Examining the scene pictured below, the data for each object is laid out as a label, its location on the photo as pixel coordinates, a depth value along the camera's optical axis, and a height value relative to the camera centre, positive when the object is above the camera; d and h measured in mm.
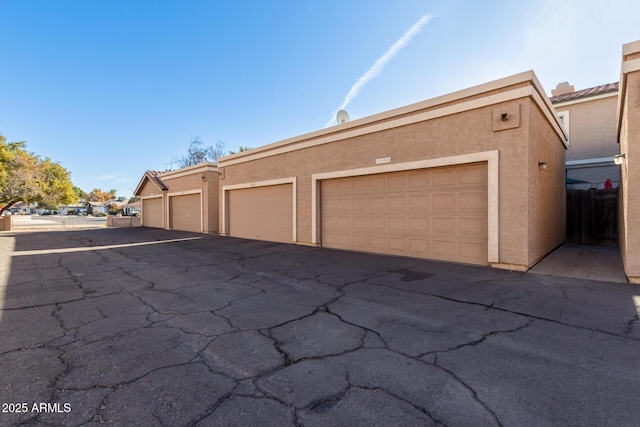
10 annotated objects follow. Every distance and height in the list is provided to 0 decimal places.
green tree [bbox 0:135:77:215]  20969 +2529
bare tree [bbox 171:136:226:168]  37406 +7159
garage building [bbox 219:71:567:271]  6898 +839
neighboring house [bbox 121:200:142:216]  58966 +18
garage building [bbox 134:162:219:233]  17875 +871
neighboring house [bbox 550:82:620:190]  13617 +3474
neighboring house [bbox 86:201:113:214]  70688 +820
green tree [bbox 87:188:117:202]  83750 +4343
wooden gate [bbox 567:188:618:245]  11242 -355
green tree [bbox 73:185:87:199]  90375 +5706
